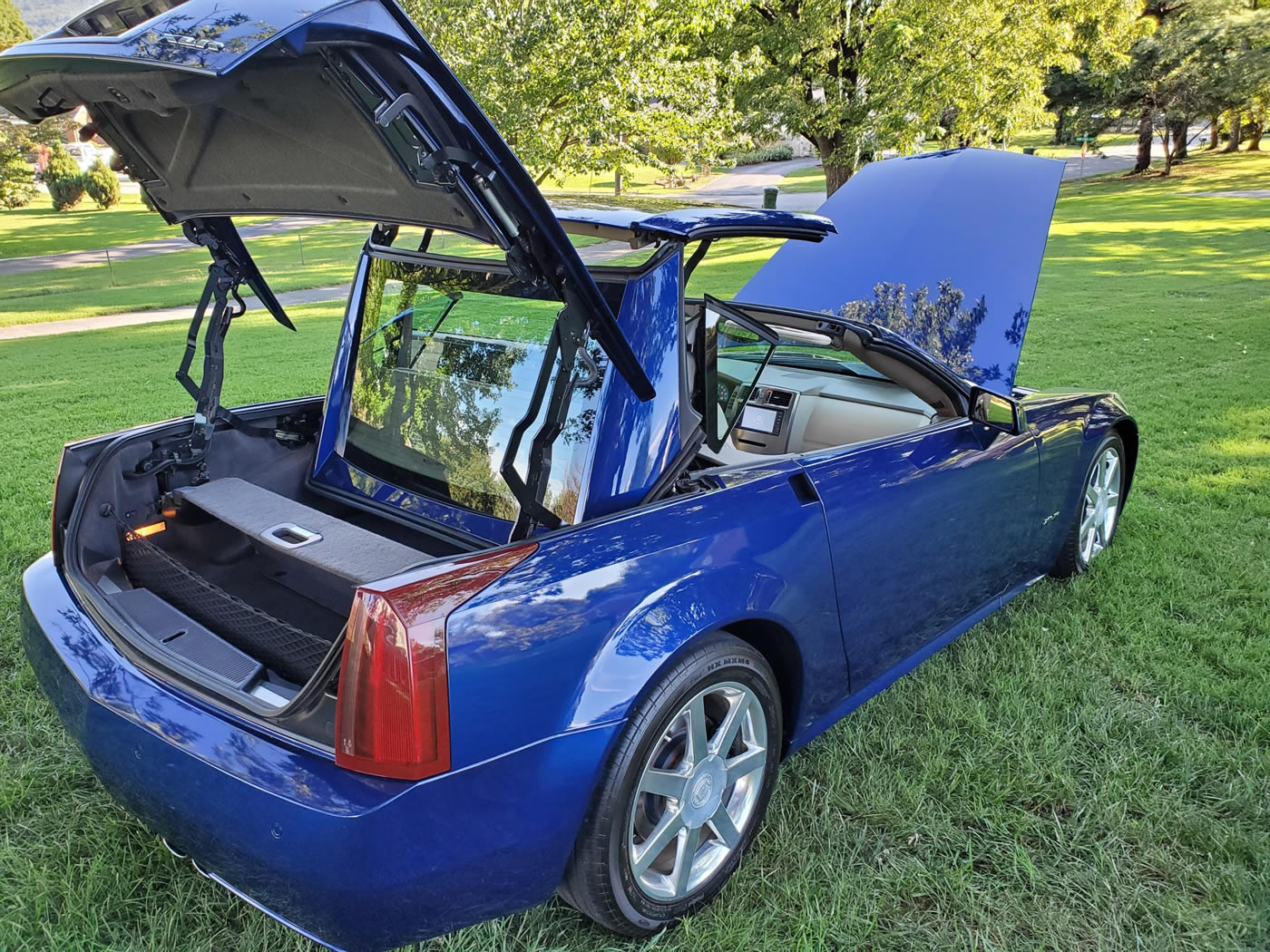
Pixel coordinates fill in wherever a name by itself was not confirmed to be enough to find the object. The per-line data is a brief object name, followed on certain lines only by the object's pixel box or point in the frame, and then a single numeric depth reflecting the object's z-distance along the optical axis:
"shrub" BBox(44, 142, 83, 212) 40.16
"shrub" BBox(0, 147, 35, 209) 29.78
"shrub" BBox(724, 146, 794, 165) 48.30
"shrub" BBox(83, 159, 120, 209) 40.59
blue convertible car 1.59
